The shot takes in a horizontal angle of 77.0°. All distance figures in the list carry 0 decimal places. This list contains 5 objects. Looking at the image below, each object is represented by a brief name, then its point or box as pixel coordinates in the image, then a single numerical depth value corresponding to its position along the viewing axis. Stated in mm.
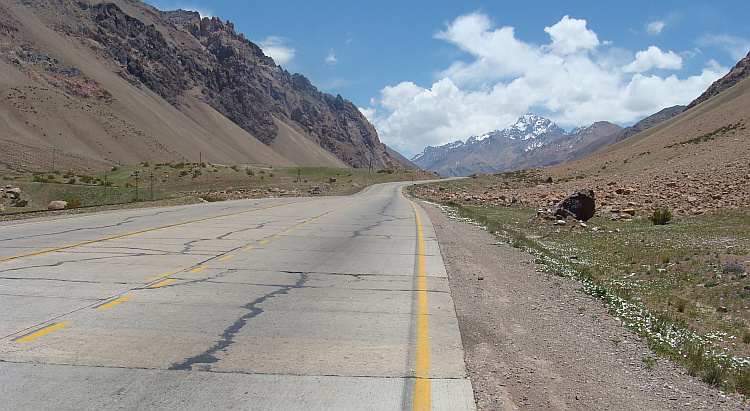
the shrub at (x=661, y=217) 17750
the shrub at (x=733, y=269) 8178
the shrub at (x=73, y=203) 24678
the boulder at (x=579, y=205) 19812
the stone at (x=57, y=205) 22836
